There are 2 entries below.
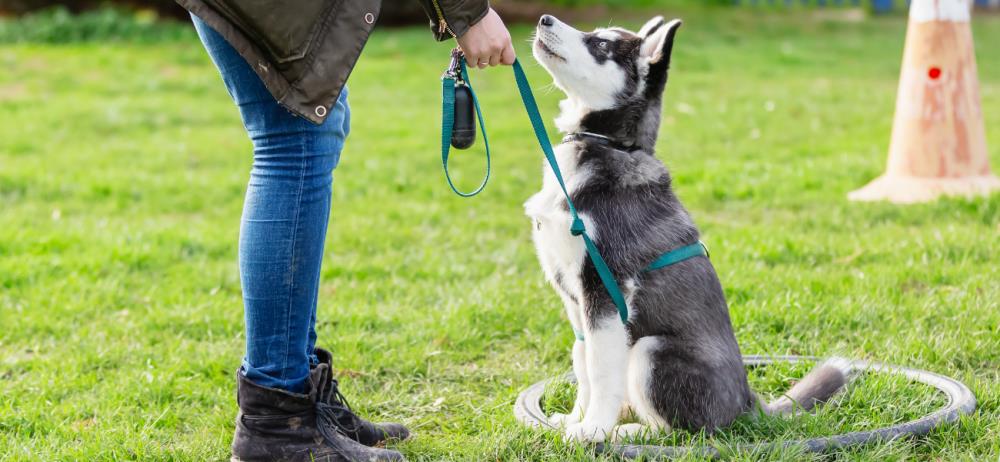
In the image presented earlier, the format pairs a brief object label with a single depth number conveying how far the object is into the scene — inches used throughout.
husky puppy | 121.0
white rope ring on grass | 116.6
